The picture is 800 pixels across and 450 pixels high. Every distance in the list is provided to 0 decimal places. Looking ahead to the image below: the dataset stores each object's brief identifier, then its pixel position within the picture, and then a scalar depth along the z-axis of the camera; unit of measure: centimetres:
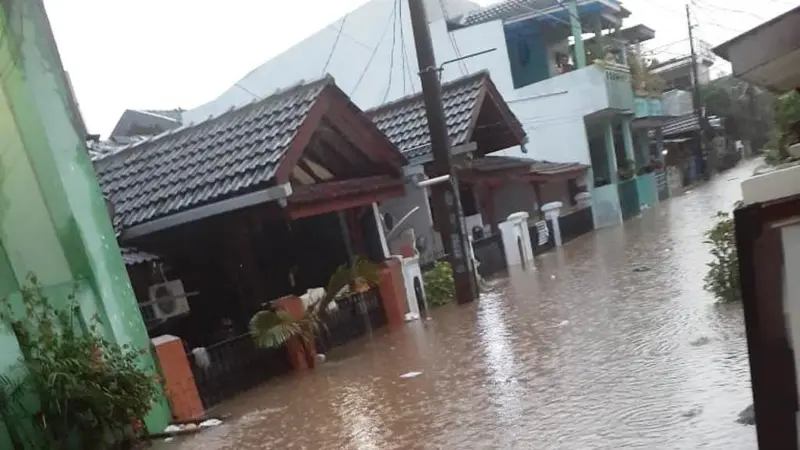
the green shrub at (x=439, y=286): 1286
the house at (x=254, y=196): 988
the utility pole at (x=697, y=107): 3803
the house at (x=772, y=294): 250
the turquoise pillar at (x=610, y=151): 2423
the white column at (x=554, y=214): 1950
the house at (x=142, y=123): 2483
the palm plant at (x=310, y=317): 888
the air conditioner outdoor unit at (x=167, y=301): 1055
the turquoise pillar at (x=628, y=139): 2628
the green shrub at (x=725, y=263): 796
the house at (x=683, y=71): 4316
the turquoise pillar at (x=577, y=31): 2255
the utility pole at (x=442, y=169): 1162
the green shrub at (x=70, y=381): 607
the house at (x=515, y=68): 2295
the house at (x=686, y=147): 3744
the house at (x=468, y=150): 1479
